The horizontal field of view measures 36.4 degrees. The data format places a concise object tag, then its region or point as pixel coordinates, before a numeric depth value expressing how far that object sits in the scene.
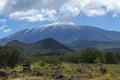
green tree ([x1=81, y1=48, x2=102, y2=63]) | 70.30
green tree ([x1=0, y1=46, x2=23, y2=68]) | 47.65
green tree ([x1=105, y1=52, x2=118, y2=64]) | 72.48
